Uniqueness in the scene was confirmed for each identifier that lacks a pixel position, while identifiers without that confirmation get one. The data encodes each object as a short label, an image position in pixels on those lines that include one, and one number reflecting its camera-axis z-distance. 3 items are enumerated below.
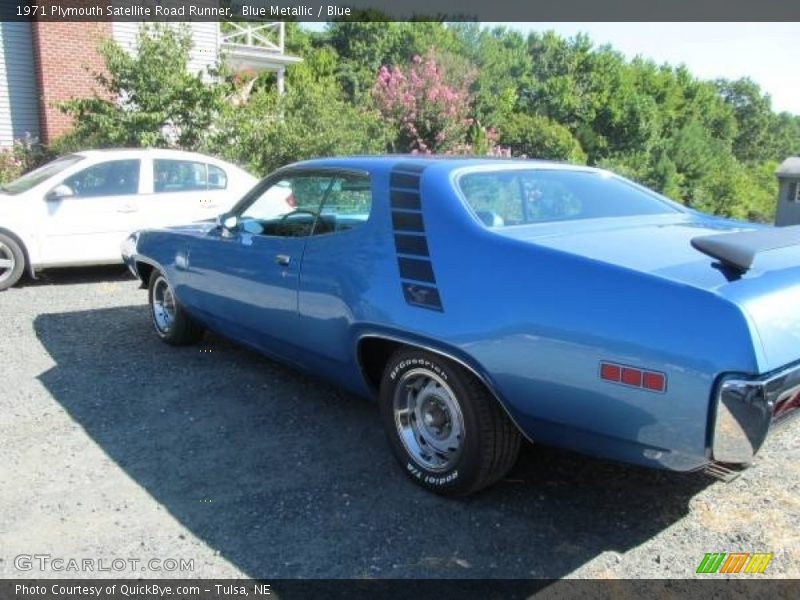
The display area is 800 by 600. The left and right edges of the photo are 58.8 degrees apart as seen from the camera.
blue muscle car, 2.44
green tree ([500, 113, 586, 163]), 32.47
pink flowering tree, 22.12
